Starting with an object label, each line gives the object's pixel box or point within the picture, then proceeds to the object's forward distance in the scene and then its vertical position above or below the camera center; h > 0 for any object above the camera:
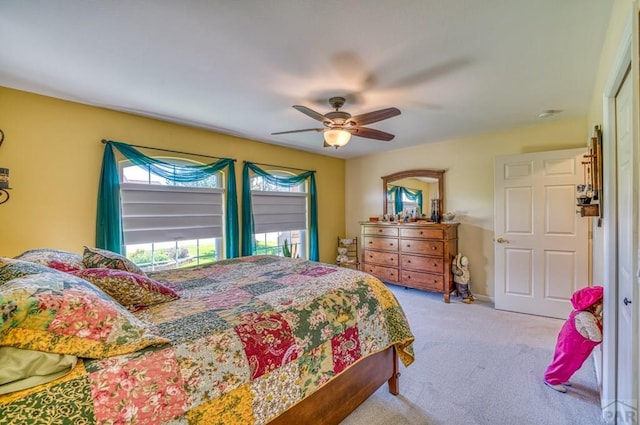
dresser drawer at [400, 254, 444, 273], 4.13 -0.82
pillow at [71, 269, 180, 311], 1.50 -0.41
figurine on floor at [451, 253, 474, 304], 4.12 -0.98
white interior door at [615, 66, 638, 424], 1.40 -0.21
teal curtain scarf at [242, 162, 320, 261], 4.18 +0.13
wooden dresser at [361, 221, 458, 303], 4.10 -0.68
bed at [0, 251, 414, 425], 0.91 -0.57
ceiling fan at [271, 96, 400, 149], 2.38 +0.80
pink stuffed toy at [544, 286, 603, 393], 1.92 -0.92
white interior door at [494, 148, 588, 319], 3.29 -0.31
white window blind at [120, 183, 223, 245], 3.20 +0.00
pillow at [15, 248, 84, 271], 1.68 -0.28
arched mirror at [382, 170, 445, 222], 4.60 +0.32
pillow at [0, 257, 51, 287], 1.17 -0.24
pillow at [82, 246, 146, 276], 1.77 -0.30
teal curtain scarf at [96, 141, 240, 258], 2.96 +0.40
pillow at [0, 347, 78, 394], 0.83 -0.48
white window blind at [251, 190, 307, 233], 4.43 +0.01
